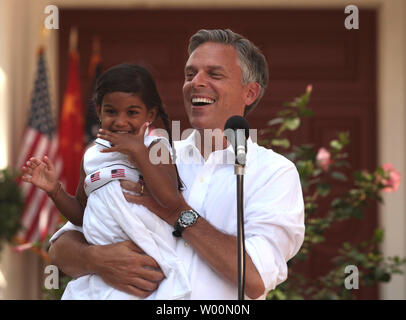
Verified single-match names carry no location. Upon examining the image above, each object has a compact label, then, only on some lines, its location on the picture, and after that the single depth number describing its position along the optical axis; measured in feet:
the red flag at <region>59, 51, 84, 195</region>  36.37
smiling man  13.69
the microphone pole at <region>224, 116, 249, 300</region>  12.60
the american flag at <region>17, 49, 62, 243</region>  37.19
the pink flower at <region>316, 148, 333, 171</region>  25.27
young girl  13.69
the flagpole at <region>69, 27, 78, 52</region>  39.68
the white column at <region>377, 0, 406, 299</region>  37.14
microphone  12.62
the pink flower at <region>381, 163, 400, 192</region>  25.71
